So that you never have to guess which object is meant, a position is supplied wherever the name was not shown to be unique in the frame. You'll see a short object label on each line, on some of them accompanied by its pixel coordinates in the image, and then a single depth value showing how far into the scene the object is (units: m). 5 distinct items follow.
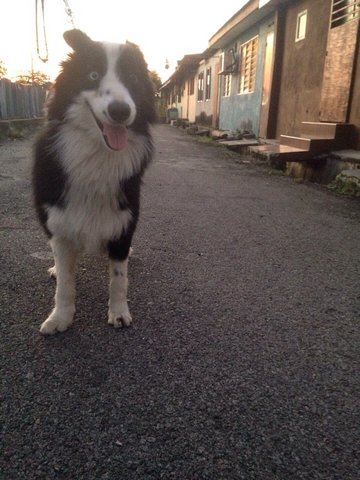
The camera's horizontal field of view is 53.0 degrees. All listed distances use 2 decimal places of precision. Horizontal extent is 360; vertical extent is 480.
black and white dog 1.85
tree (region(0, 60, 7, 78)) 24.73
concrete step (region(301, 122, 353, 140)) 6.20
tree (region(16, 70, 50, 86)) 21.06
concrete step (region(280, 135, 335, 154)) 6.09
